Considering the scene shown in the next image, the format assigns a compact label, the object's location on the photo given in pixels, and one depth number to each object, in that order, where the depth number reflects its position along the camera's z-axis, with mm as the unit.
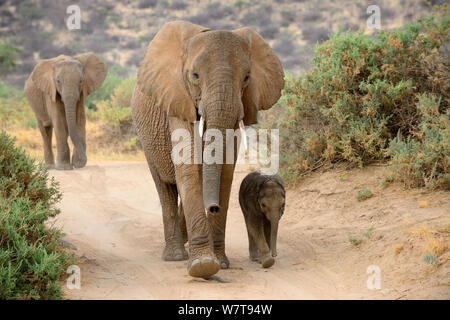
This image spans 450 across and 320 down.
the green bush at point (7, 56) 56344
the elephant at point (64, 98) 26484
